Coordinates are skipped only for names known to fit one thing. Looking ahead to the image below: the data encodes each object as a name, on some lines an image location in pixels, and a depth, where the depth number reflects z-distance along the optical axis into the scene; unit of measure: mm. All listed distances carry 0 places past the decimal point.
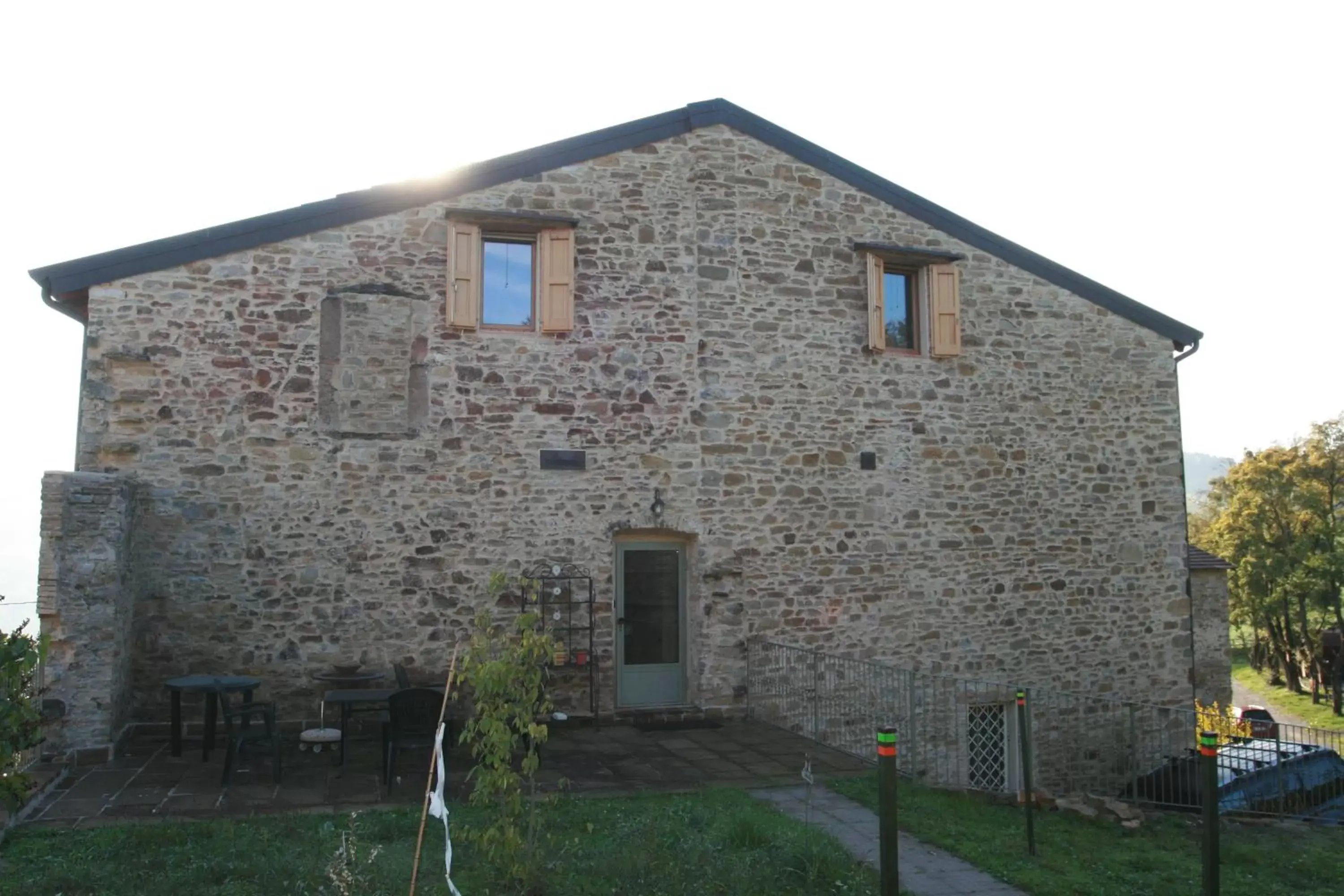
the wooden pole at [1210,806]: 5262
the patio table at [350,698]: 7988
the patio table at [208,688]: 8055
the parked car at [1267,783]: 10484
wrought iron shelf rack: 10531
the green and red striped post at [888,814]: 4836
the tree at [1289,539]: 27094
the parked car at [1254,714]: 20291
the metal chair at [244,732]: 7426
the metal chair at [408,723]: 7582
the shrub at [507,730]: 5102
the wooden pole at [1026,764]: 6711
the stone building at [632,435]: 9656
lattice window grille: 12234
